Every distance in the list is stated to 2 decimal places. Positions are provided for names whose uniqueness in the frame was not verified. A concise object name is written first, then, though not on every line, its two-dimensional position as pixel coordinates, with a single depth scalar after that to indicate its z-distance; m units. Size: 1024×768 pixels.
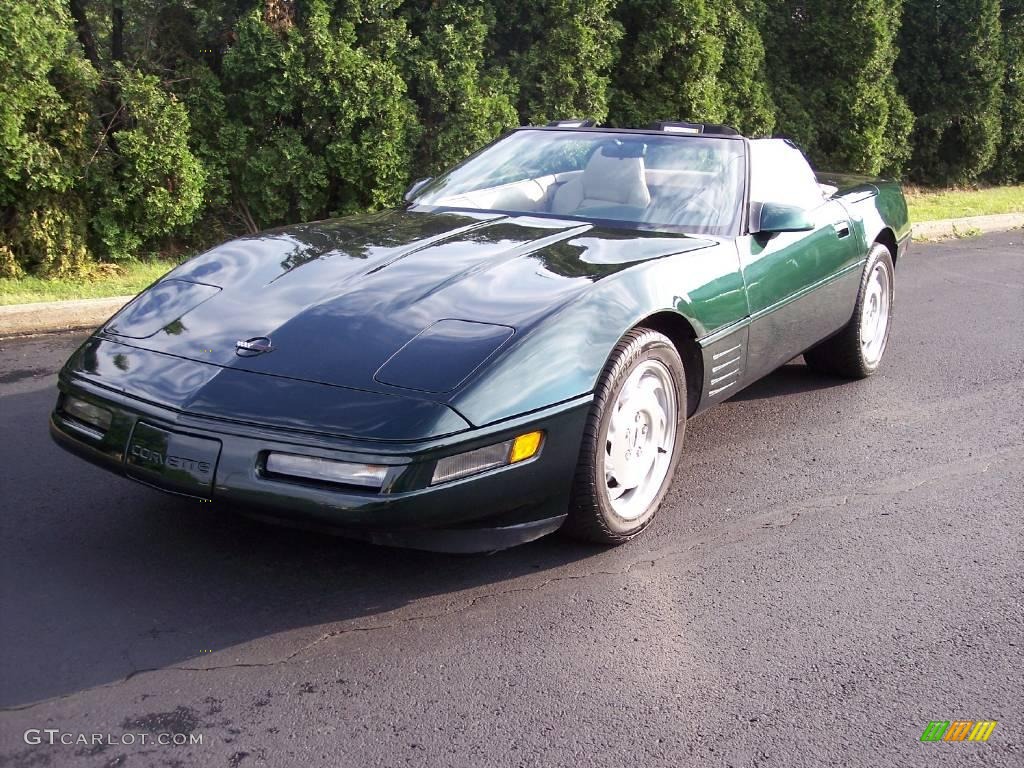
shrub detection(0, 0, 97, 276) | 6.66
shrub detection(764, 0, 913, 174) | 12.08
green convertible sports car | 2.81
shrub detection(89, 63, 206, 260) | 7.43
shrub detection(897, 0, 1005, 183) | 13.22
